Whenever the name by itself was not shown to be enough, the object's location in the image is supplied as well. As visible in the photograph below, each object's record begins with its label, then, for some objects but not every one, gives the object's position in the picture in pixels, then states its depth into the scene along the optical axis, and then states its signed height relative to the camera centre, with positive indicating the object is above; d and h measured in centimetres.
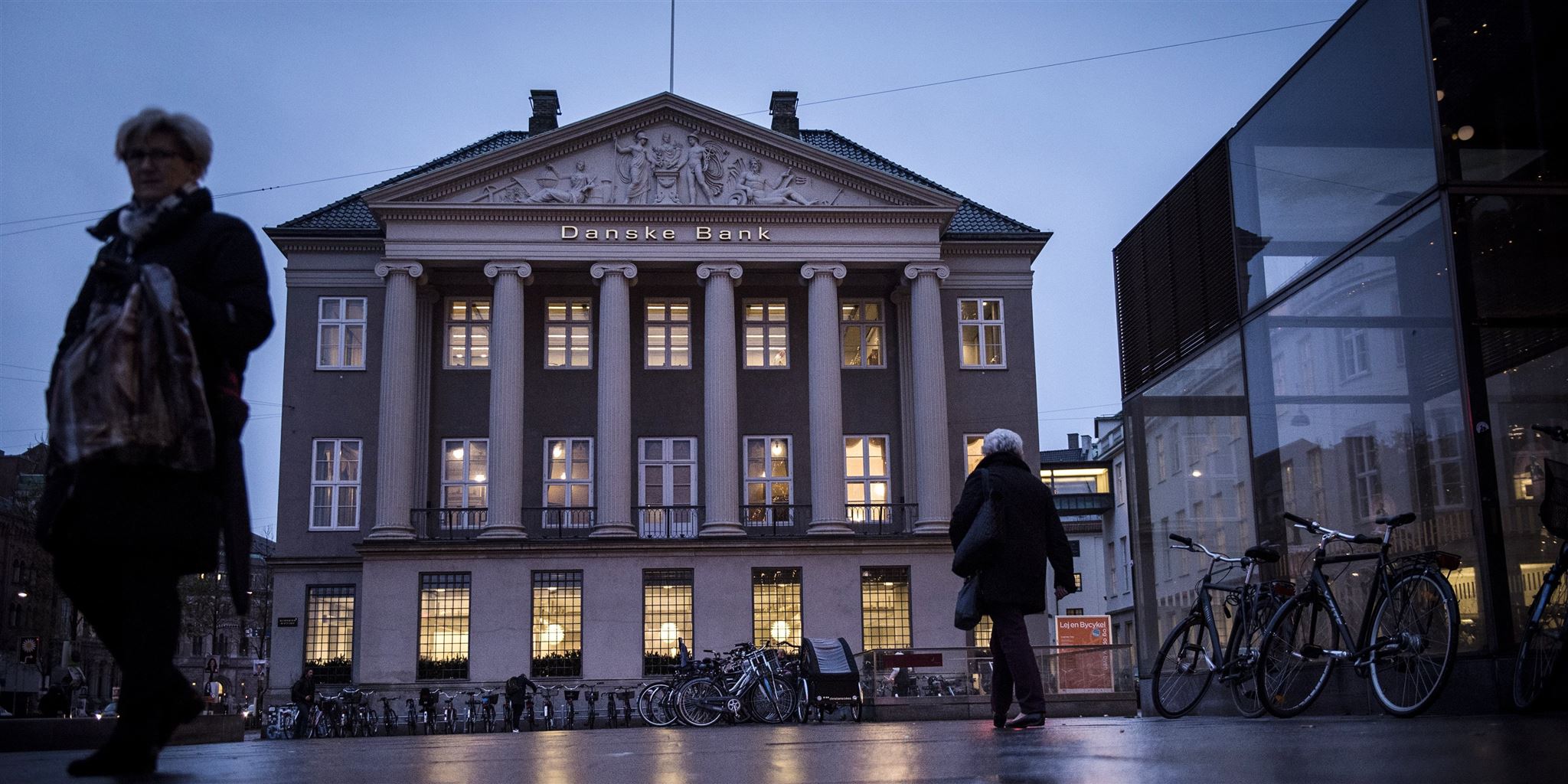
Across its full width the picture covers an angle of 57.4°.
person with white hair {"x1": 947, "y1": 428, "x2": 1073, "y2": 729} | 934 +35
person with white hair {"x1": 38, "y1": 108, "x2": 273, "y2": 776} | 445 +49
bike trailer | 2470 -94
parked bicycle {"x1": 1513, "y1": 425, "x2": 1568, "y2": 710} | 933 -24
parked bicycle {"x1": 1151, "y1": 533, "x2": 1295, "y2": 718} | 1138 -32
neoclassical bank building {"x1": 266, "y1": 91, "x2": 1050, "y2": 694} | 4000 +648
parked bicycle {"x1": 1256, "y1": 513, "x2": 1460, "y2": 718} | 941 -22
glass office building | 1120 +273
